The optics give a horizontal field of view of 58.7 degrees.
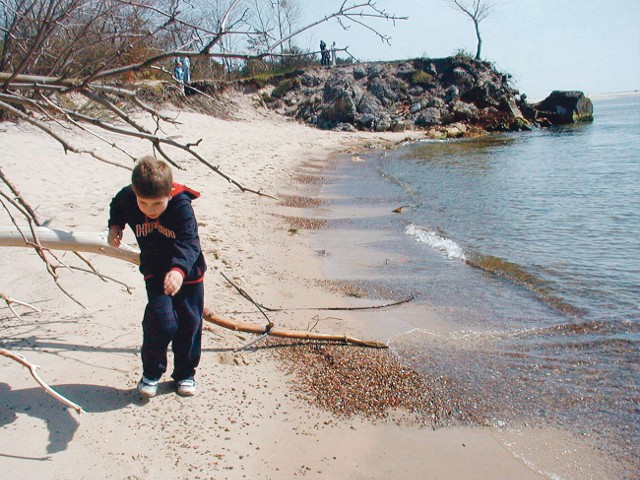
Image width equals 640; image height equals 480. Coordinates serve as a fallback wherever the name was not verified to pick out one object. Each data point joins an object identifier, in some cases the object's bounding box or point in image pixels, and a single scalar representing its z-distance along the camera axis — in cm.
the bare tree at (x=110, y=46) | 246
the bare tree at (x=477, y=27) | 4228
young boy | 286
